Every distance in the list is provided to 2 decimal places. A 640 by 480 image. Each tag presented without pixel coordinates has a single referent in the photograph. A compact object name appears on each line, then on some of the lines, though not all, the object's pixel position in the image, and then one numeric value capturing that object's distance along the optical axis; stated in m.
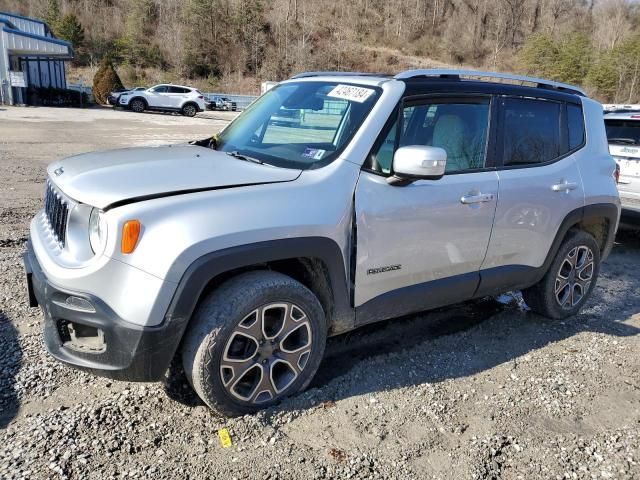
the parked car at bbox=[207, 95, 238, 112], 40.04
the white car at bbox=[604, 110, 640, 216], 6.78
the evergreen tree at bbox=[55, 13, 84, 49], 64.38
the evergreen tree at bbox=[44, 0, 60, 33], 66.12
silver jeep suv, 2.55
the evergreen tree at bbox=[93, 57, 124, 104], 38.06
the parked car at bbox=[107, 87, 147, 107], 33.64
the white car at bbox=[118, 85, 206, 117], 32.56
